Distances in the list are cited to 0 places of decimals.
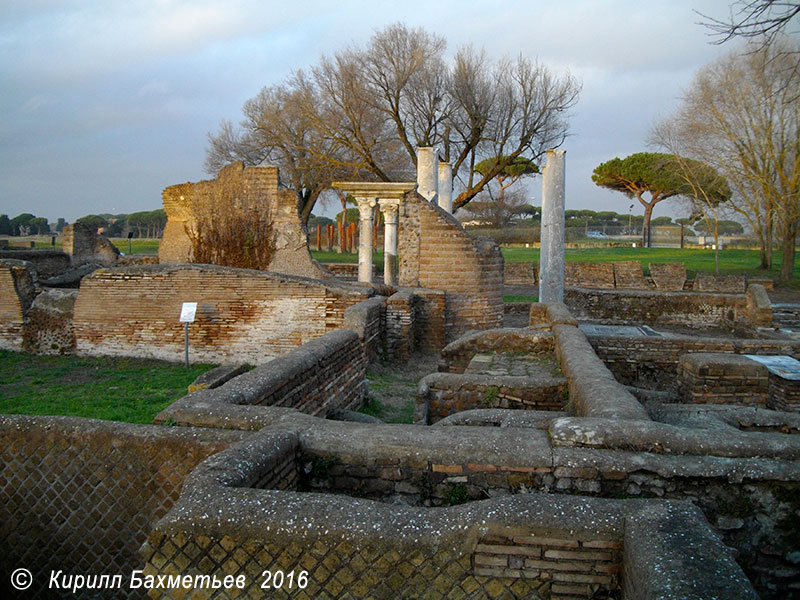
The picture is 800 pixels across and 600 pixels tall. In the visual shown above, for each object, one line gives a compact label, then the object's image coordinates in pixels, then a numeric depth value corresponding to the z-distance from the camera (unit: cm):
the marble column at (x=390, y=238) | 1404
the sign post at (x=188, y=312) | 924
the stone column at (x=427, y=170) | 1491
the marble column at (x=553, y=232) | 1284
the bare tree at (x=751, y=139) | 2214
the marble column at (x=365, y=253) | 1557
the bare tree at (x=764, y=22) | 707
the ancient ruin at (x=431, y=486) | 225
